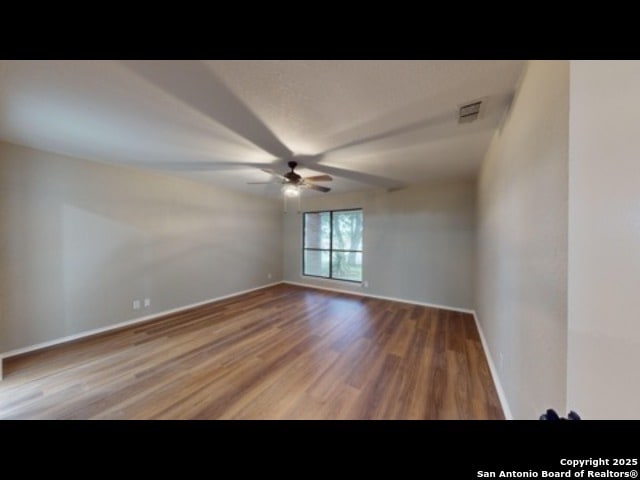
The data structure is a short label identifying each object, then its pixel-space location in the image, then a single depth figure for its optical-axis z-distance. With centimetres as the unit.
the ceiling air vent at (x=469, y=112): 160
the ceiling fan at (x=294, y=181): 277
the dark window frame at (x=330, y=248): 507
